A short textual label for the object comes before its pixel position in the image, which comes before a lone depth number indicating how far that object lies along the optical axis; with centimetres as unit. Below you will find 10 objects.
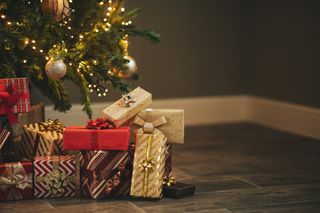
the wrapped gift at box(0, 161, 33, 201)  371
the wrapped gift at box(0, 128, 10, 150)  382
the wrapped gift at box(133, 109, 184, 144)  380
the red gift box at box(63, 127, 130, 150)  370
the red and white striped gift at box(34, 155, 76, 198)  377
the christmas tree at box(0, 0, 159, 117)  414
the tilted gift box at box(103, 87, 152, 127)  379
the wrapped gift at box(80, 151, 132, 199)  371
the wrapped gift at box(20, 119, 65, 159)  400
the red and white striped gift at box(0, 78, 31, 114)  389
